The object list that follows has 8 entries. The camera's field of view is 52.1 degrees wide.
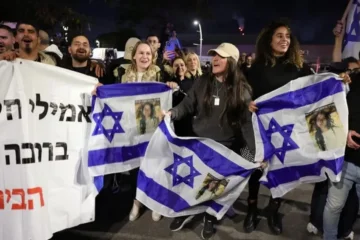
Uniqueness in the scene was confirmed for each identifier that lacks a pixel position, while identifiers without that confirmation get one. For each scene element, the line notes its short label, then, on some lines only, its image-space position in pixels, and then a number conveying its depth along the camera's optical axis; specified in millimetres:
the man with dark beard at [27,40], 3703
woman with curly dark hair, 3633
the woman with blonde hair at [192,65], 5120
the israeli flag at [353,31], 3957
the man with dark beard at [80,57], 3869
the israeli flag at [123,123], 3521
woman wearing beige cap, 3545
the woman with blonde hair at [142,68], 3936
